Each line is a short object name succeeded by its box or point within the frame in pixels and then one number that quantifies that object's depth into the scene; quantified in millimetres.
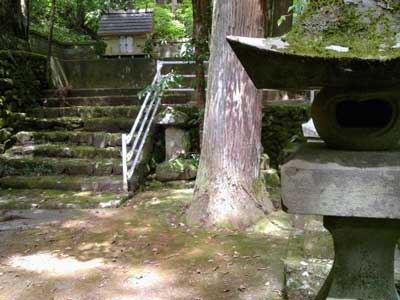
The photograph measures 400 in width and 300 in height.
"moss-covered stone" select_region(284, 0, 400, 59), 1519
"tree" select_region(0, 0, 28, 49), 8070
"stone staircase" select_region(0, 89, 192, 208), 5785
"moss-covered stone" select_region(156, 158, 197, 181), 6551
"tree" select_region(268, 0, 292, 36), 7785
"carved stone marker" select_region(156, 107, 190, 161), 6785
